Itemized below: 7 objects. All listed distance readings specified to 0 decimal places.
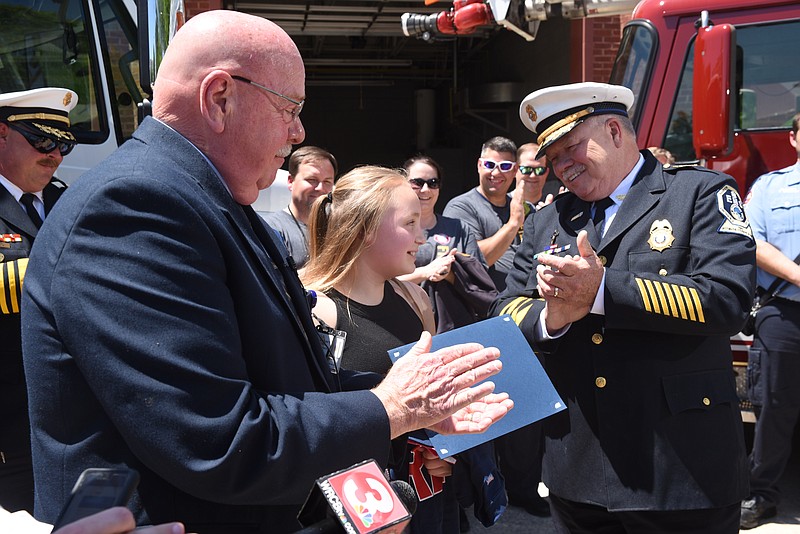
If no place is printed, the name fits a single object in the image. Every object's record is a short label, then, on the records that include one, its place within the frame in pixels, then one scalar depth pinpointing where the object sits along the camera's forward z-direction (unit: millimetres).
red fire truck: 3773
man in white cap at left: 2699
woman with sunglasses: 3623
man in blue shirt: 3826
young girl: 2500
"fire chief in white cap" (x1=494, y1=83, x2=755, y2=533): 2170
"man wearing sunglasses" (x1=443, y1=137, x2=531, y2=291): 4707
